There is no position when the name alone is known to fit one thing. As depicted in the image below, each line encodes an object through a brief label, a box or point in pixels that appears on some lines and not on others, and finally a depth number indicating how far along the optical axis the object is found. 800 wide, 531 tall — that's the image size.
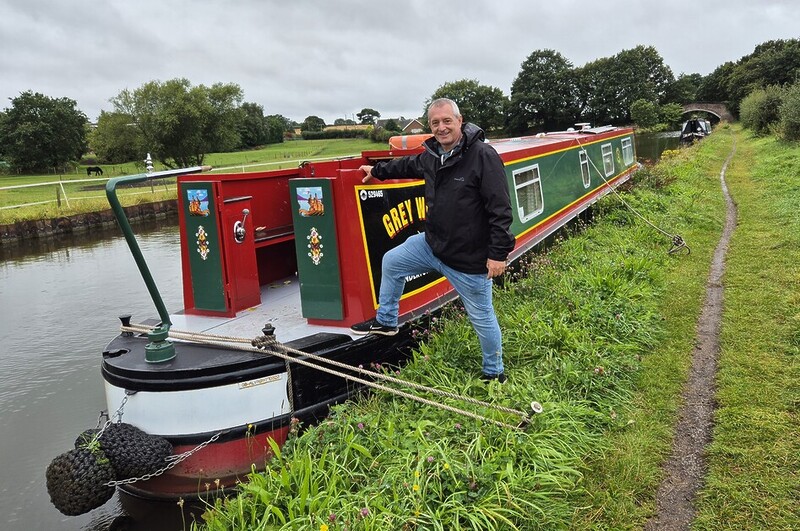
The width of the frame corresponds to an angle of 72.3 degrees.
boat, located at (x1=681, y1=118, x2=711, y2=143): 34.46
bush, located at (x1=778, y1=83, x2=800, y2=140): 17.32
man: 3.04
